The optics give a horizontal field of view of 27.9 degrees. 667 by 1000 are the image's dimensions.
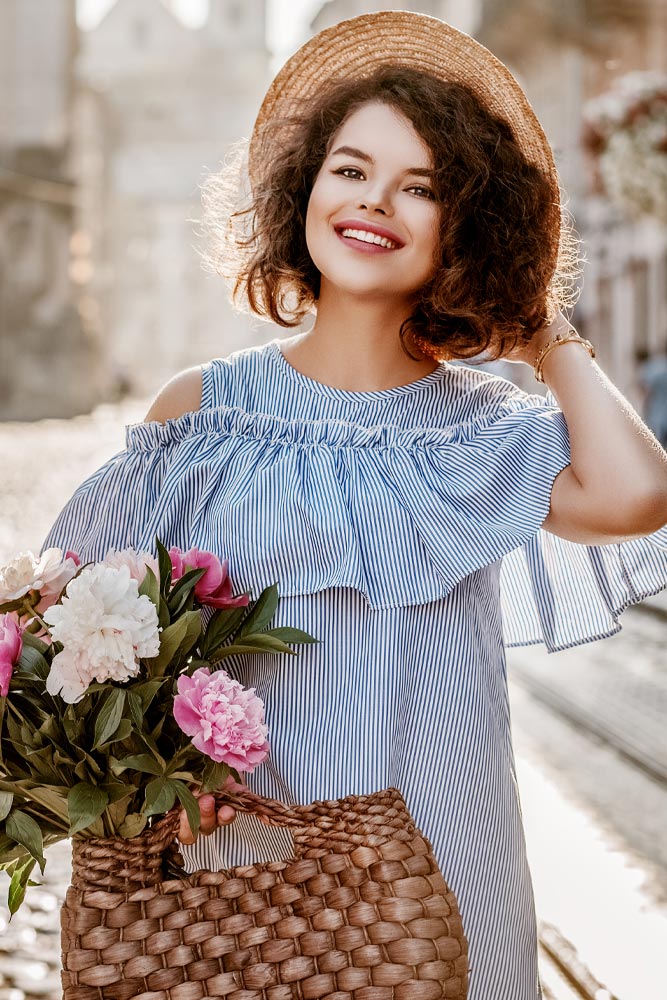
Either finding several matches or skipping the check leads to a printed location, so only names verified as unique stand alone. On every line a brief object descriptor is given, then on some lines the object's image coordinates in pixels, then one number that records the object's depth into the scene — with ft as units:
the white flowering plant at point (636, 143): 30.76
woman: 6.60
